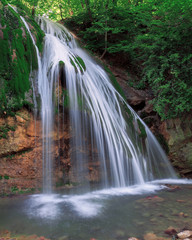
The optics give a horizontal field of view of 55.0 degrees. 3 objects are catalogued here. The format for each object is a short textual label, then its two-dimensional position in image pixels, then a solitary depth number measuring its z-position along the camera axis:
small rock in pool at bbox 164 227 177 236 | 2.29
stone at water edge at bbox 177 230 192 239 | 2.15
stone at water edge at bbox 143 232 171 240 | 2.19
